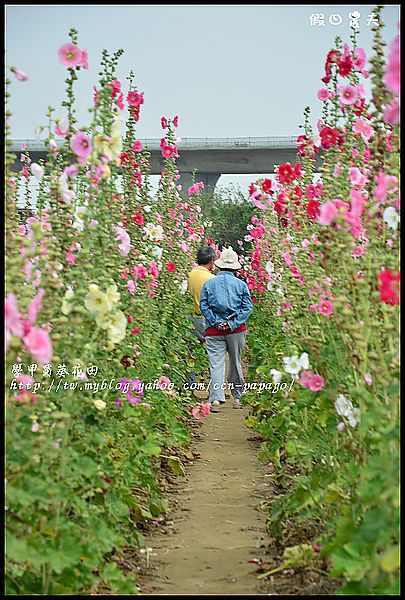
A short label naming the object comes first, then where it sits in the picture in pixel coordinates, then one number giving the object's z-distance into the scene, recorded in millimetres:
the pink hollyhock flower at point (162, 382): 11299
